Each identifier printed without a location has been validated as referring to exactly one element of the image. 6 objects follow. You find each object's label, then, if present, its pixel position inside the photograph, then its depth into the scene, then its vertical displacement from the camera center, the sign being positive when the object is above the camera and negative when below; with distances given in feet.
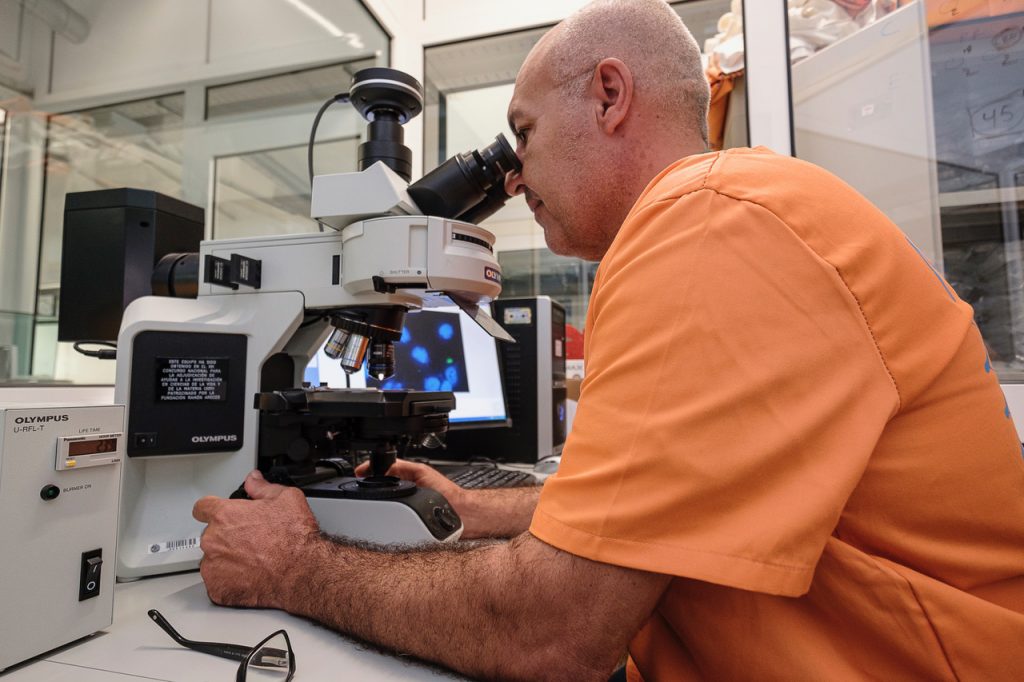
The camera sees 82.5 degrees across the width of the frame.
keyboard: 4.16 -0.75
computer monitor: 5.34 +0.12
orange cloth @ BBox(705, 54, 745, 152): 6.01 +2.95
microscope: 2.57 +0.16
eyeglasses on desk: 1.68 -0.84
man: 1.43 -0.27
